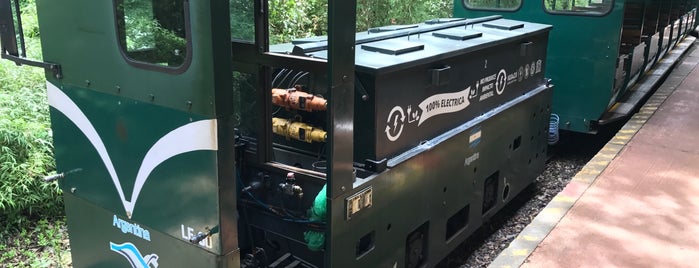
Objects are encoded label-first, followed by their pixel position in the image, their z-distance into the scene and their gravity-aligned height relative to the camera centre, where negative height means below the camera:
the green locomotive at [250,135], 2.07 -0.75
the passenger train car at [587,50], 5.42 -0.86
